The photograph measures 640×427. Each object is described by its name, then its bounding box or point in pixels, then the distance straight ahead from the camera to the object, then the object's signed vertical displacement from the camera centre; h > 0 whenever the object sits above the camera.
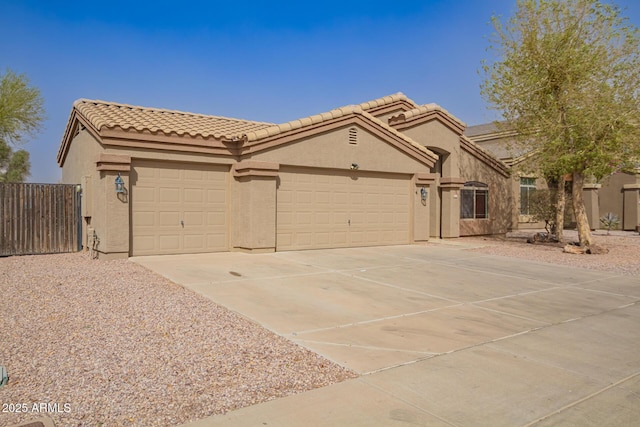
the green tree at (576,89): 14.80 +4.05
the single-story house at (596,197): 24.25 +0.91
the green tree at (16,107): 23.98 +5.18
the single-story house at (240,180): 12.28 +0.90
